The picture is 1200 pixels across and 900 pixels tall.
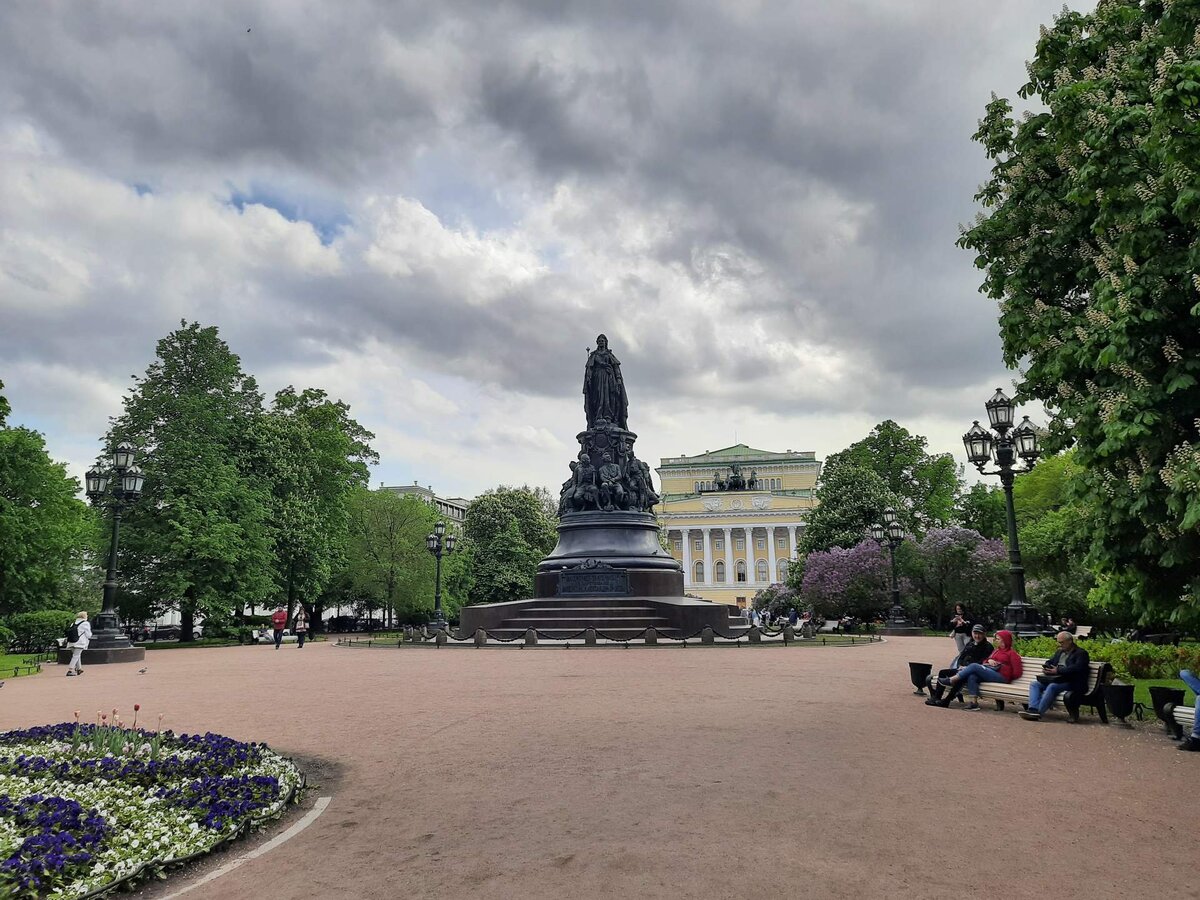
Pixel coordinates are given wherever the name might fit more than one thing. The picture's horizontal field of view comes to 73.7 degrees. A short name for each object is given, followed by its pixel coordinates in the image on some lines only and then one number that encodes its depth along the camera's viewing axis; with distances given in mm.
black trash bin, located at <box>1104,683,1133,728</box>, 9547
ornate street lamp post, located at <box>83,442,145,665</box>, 22031
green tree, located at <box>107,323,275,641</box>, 33344
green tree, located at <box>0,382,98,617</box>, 29656
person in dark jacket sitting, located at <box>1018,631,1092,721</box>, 10227
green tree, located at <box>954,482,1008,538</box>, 53000
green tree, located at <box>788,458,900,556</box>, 50844
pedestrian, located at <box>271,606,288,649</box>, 31125
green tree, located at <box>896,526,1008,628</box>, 38031
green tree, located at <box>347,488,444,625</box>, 49062
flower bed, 4684
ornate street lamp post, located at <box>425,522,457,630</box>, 34000
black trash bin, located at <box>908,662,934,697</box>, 12500
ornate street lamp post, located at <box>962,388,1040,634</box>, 16656
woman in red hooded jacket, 11328
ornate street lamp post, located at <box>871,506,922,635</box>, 32156
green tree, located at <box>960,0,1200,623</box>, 7059
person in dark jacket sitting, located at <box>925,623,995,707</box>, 11852
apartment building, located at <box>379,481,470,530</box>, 129762
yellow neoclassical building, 98812
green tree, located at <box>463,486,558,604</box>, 59622
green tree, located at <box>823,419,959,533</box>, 60531
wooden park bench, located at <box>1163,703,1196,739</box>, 8375
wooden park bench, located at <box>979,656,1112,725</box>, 10047
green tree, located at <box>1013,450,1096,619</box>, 29734
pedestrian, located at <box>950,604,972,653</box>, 15658
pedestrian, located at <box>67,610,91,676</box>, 17969
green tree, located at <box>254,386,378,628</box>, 40719
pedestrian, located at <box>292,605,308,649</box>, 31906
